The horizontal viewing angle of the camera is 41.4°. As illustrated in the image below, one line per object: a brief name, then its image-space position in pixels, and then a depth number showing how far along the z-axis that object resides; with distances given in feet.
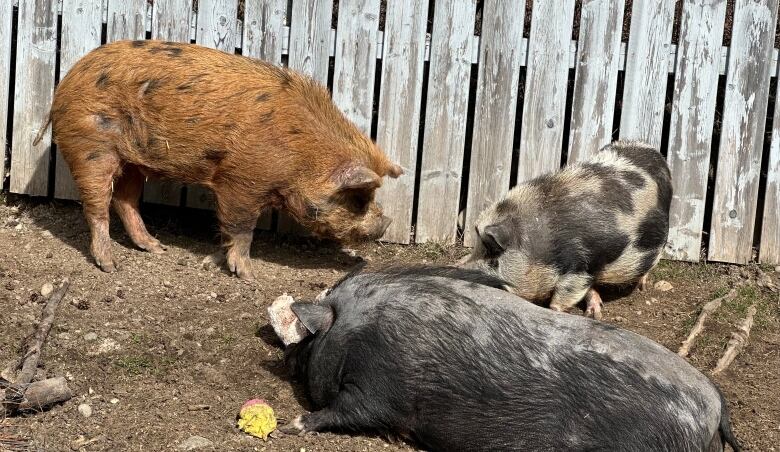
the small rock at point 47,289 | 18.21
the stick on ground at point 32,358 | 14.24
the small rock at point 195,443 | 13.79
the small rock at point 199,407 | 14.88
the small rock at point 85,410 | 14.57
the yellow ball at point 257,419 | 14.25
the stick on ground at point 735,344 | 17.43
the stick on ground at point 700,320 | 17.89
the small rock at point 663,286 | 20.79
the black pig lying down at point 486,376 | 12.86
